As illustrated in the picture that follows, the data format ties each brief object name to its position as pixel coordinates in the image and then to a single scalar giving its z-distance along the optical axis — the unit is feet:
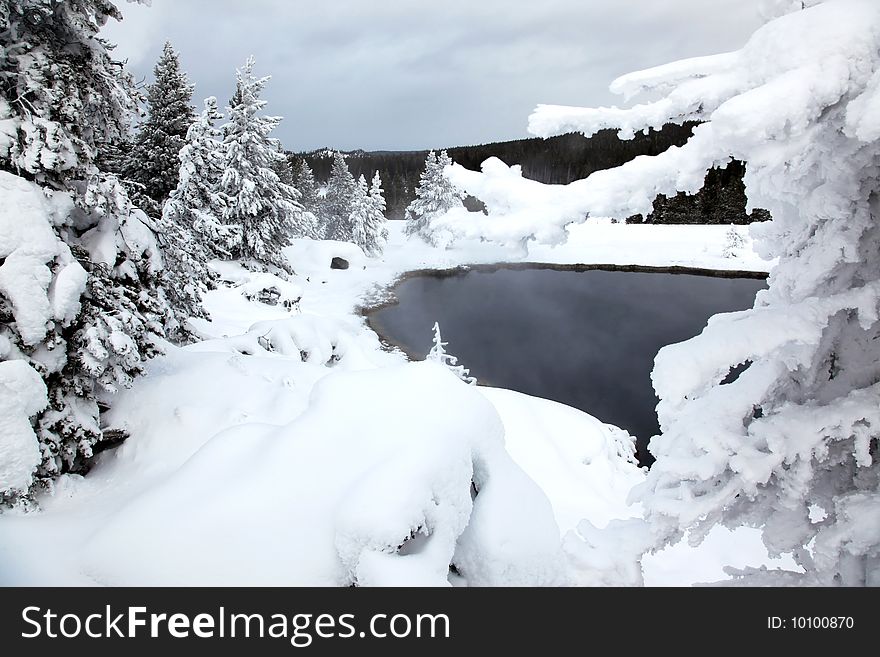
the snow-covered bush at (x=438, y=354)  50.55
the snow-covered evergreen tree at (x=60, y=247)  18.85
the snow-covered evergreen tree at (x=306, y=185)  156.73
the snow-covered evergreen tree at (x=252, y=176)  79.66
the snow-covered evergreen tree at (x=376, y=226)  144.87
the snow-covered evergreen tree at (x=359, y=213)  140.87
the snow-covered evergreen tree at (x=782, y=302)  7.80
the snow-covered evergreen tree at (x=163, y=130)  72.59
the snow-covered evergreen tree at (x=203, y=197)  72.23
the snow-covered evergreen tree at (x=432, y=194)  143.13
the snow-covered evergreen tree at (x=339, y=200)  142.61
